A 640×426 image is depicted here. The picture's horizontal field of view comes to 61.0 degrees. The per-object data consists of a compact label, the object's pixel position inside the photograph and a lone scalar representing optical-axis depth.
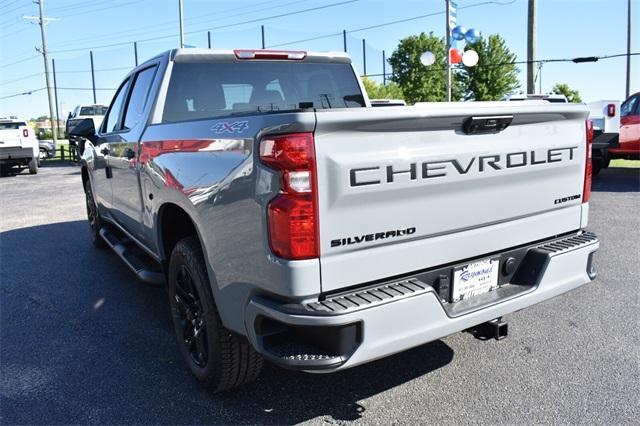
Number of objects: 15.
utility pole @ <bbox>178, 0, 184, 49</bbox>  28.59
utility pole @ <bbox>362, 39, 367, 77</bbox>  41.94
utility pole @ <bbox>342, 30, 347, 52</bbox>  39.12
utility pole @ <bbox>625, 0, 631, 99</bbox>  30.36
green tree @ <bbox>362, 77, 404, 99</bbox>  37.65
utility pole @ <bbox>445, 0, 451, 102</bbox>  16.75
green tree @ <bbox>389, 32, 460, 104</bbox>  52.81
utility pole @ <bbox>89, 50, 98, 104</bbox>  43.09
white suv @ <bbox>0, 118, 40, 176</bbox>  17.47
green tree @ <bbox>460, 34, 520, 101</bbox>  54.69
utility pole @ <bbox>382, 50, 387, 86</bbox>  43.70
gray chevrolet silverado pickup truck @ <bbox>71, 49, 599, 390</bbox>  2.25
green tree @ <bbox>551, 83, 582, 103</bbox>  57.28
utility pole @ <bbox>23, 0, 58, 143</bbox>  34.85
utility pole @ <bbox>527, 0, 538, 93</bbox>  15.38
